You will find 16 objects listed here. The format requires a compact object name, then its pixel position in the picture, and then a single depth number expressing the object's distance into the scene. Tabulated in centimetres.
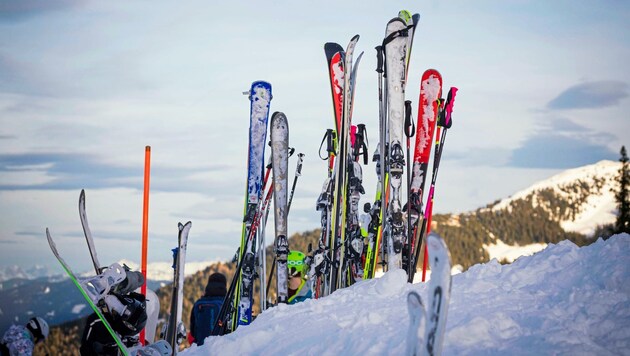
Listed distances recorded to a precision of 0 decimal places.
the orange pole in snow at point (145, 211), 693
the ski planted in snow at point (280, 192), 932
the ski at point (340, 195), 889
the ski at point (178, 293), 702
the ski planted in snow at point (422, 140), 809
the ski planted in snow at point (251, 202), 937
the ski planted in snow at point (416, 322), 314
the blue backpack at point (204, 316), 827
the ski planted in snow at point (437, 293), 294
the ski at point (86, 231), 639
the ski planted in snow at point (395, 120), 765
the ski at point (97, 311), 517
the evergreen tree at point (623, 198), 4394
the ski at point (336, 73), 909
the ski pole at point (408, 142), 783
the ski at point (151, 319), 661
